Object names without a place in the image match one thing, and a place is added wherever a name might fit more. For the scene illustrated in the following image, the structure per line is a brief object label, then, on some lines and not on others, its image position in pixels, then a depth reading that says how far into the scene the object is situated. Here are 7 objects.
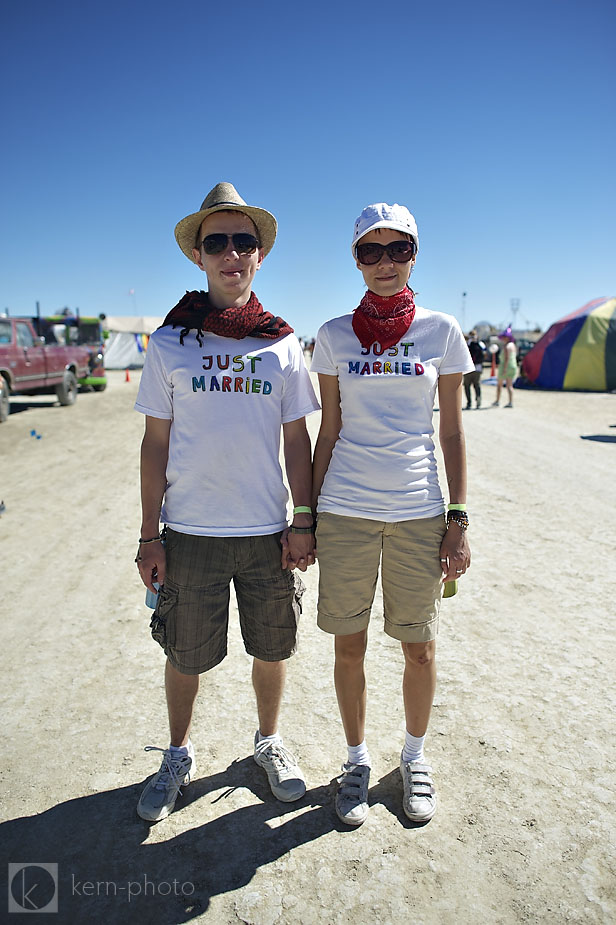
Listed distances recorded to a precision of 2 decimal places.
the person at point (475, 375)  14.86
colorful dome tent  18.75
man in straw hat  2.25
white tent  36.31
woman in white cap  2.22
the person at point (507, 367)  14.75
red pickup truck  12.82
